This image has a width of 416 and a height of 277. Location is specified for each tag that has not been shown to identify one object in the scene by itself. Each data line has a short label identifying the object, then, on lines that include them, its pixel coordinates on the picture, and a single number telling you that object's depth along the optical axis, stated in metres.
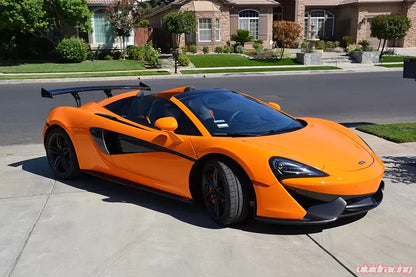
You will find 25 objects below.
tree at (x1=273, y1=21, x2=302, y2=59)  27.95
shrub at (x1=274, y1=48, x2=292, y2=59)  29.58
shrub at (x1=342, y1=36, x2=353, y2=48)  35.72
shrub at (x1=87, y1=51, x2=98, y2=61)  27.29
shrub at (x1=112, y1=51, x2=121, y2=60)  28.17
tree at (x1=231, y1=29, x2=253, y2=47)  33.19
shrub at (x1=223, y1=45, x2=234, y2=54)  32.47
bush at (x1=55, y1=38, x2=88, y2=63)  25.59
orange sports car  3.65
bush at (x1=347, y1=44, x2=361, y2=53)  31.22
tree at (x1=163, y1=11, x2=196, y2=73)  29.56
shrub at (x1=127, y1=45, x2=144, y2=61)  27.64
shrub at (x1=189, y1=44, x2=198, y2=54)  31.58
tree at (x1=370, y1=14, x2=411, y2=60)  28.47
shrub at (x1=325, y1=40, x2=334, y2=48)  35.37
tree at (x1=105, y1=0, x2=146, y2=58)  27.30
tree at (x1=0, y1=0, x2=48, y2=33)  22.70
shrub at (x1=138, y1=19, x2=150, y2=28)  34.29
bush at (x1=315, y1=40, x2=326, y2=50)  34.22
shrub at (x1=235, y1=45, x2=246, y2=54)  32.53
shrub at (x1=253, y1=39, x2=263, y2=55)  31.09
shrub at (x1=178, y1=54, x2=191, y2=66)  26.05
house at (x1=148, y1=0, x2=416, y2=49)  32.88
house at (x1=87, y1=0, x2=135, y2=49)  28.73
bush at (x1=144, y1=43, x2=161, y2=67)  25.28
